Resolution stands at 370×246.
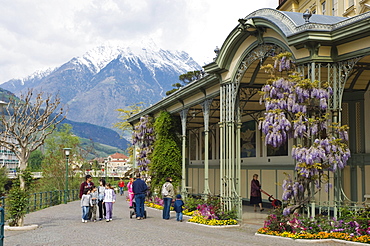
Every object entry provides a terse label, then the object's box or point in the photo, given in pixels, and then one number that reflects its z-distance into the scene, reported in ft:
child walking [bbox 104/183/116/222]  57.65
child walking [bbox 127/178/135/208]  68.14
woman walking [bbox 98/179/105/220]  60.39
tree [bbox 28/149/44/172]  426.92
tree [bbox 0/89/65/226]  55.93
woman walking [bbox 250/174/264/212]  62.80
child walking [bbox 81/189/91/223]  57.47
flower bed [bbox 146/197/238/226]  49.49
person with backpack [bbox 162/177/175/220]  57.82
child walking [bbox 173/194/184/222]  55.31
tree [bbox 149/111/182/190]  76.84
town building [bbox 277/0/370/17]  86.94
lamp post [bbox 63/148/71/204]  100.62
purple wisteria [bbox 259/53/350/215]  38.17
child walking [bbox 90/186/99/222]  57.98
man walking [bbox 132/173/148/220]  57.58
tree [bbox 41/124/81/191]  150.92
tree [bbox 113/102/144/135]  194.08
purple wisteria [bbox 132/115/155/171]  87.81
